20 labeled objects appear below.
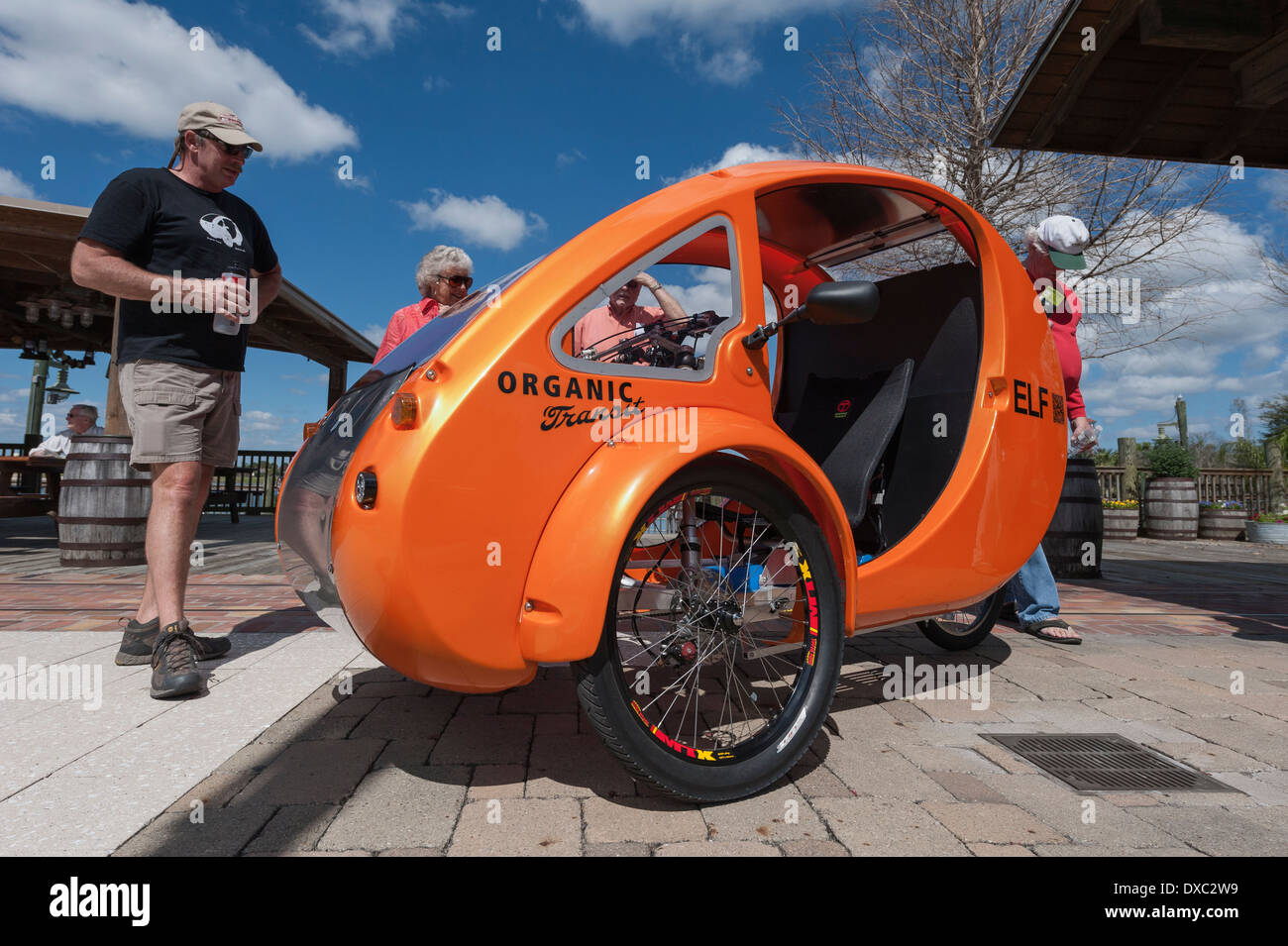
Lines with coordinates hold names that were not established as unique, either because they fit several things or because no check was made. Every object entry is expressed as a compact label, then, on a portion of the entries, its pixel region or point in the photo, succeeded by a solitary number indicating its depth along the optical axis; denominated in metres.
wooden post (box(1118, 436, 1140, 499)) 15.10
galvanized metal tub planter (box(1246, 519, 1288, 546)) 12.23
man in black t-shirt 2.88
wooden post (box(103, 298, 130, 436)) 7.80
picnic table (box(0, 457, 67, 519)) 7.21
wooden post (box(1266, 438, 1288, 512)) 15.44
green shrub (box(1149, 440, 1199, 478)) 13.05
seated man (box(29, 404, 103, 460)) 8.93
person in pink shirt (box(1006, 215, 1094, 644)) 4.02
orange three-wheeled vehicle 1.75
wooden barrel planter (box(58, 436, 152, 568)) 6.35
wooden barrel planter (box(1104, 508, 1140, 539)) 12.49
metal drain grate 2.13
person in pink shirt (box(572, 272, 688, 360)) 2.14
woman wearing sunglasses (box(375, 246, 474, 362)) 4.02
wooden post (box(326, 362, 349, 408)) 15.06
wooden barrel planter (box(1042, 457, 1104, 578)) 6.36
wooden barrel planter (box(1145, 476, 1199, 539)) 12.34
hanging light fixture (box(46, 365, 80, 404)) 17.48
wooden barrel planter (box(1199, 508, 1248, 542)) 12.89
